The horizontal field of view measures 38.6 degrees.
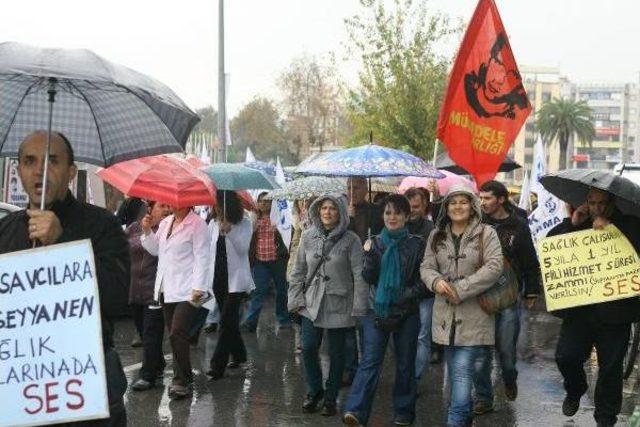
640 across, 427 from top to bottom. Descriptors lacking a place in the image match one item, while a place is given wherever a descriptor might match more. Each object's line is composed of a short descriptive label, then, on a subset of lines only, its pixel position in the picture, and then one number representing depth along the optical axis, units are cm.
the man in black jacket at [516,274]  737
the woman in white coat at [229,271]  862
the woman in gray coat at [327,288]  713
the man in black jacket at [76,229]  356
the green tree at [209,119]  8575
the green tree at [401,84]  2562
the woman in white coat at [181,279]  748
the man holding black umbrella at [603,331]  617
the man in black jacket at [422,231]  807
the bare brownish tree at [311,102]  5525
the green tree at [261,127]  6366
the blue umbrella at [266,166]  1343
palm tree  9350
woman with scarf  668
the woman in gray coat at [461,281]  612
